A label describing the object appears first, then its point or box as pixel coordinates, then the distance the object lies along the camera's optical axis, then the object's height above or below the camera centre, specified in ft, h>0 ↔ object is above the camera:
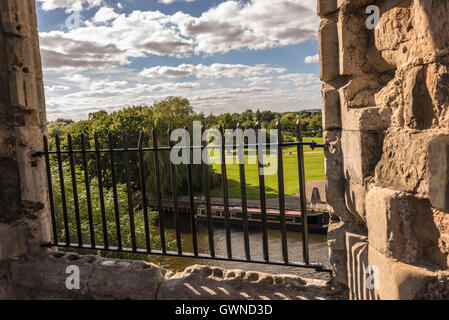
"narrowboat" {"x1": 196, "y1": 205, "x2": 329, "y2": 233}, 54.90 -13.92
